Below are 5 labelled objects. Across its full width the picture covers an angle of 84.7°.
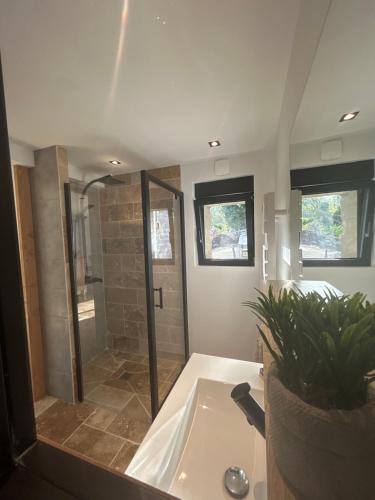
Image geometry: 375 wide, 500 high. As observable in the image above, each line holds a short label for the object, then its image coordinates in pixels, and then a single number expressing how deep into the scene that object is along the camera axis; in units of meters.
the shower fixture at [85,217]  2.19
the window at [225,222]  1.99
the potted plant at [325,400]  0.22
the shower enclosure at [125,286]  1.88
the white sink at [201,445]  0.67
